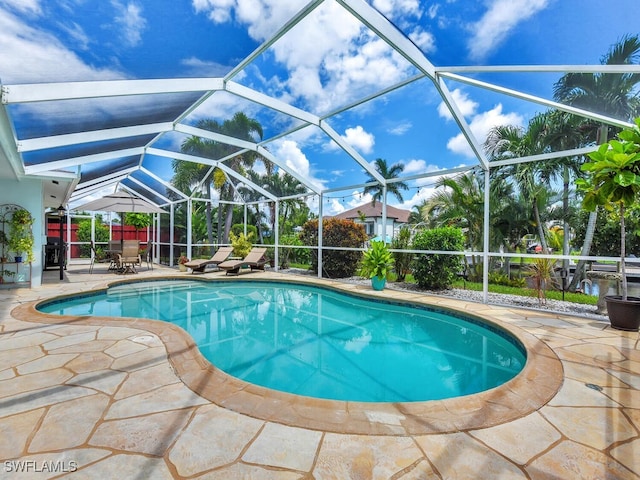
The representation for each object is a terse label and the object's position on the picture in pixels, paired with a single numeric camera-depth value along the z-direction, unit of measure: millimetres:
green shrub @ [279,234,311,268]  14125
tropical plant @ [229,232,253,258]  13594
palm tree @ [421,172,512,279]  11508
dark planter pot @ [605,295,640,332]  4617
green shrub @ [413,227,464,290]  8594
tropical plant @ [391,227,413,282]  10029
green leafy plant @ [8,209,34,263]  7828
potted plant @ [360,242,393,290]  8359
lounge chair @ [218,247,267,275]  11023
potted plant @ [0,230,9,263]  7775
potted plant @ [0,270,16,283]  8008
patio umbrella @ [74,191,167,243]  11004
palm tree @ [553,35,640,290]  4258
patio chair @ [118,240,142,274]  11082
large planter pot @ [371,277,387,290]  8375
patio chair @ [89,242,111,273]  12334
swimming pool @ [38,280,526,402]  3709
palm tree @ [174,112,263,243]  7758
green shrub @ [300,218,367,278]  11469
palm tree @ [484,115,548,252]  9998
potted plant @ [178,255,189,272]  12190
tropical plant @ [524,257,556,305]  6988
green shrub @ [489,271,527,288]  10894
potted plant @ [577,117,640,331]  4250
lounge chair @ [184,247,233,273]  11258
